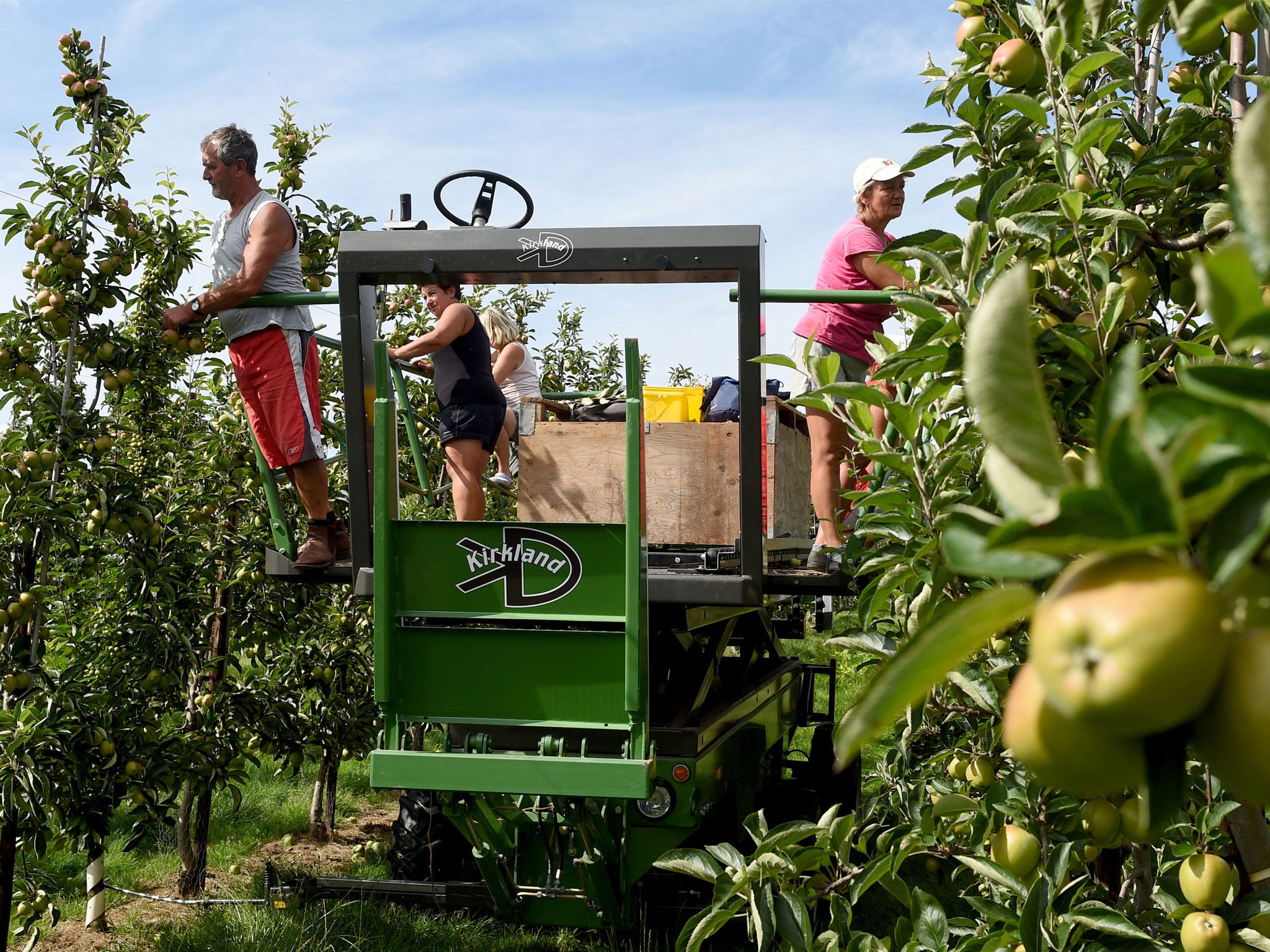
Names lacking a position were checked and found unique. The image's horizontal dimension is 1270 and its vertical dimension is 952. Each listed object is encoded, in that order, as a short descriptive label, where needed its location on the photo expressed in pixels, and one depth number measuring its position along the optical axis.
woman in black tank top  4.46
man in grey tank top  4.22
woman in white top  5.55
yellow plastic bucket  4.97
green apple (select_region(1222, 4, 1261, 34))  1.31
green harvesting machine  3.62
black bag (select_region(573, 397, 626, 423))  5.00
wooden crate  4.23
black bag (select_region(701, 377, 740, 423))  4.99
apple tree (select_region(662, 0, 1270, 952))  0.41
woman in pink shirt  4.13
